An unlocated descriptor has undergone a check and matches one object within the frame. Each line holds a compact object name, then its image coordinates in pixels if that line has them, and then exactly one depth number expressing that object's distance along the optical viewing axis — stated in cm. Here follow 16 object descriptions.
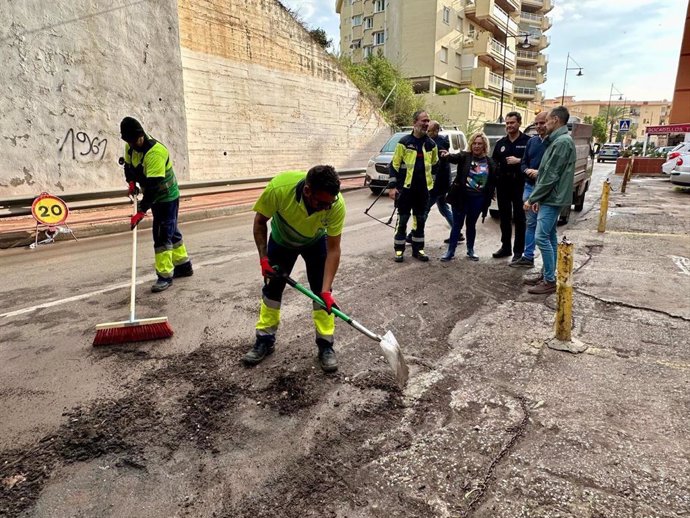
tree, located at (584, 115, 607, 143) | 7212
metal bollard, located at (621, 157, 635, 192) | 1485
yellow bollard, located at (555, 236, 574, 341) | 357
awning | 2030
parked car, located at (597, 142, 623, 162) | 3844
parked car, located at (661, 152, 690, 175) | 1451
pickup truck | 883
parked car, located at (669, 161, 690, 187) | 1418
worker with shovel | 282
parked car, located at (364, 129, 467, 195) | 1306
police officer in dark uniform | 605
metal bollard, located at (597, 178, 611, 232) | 804
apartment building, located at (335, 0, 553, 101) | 3469
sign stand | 721
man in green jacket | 478
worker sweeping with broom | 482
